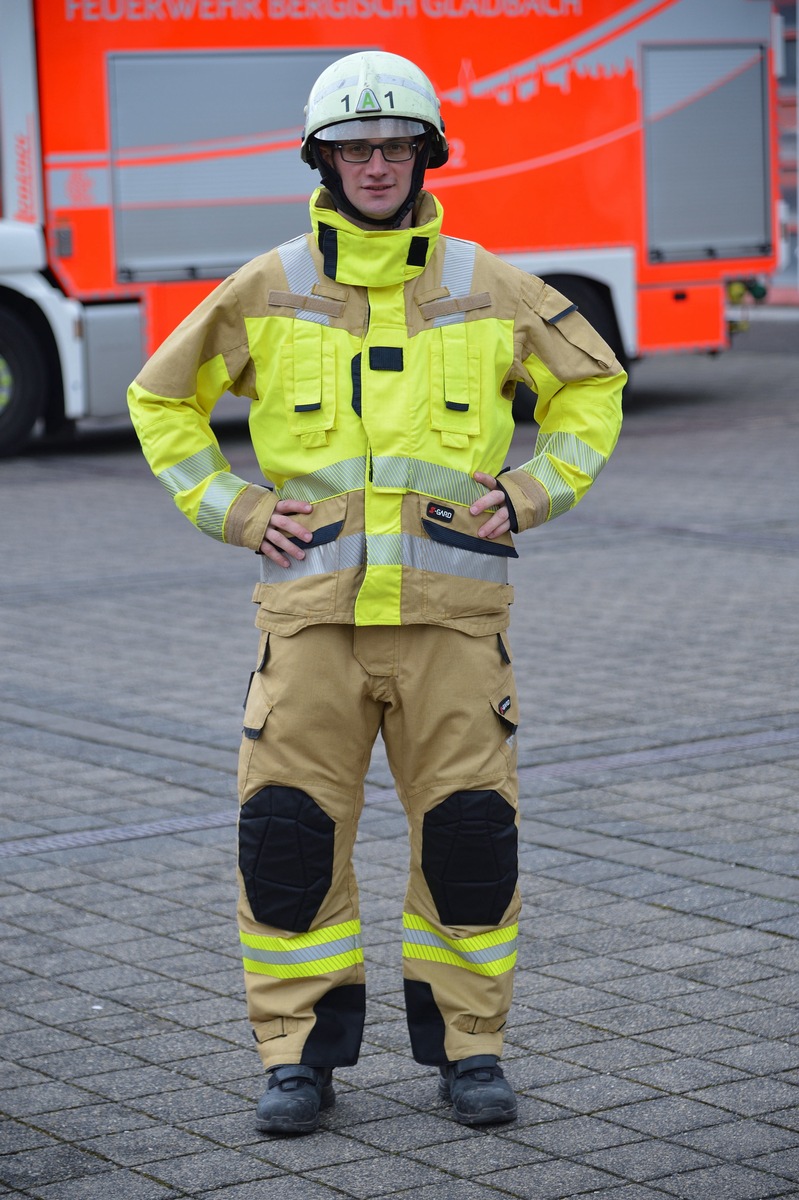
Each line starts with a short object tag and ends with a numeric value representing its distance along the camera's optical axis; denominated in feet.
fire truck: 75.48
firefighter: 20.40
